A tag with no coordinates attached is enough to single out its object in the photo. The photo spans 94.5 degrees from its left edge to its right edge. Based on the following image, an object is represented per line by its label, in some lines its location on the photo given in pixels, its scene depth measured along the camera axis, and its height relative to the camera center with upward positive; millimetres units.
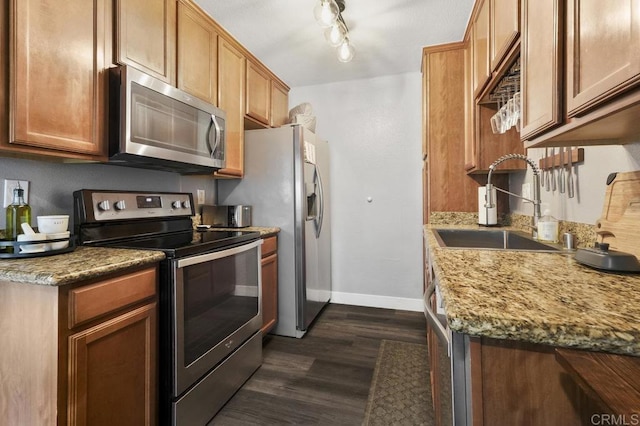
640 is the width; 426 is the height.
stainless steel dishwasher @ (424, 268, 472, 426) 585 -338
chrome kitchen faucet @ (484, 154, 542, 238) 1498 +79
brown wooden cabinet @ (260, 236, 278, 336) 2238 -555
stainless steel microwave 1411 +479
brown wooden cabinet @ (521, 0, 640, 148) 591 +343
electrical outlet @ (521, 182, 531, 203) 1849 +143
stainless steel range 1304 -417
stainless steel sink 1689 -156
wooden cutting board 915 -8
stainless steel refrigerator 2396 +118
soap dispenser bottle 1395 -77
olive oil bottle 1264 -7
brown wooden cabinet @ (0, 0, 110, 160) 1093 +563
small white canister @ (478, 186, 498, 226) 2074 -9
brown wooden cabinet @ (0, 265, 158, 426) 949 -484
